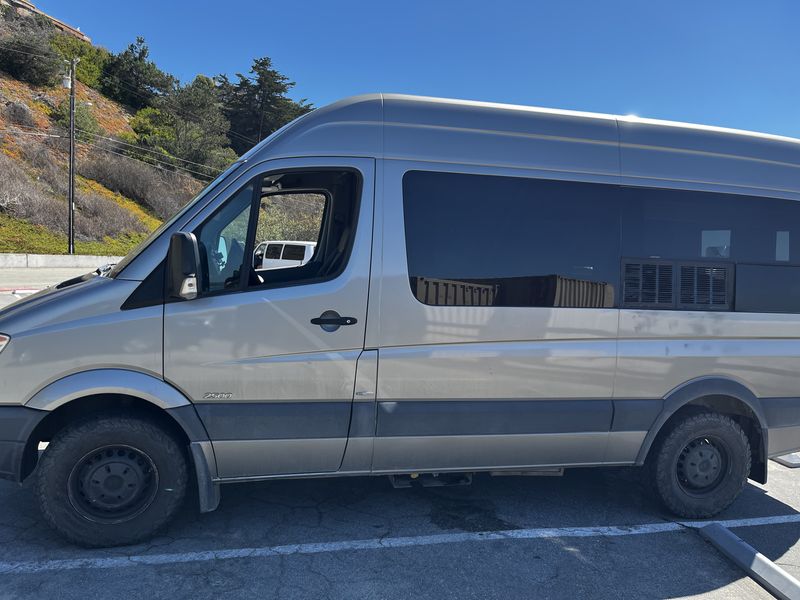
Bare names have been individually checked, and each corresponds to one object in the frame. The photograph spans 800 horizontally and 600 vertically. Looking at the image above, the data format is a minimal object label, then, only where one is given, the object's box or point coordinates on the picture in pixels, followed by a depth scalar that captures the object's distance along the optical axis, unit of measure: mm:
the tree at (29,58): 38406
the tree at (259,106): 48031
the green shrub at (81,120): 36125
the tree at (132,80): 49594
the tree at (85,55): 48062
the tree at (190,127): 42000
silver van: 3141
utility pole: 25438
